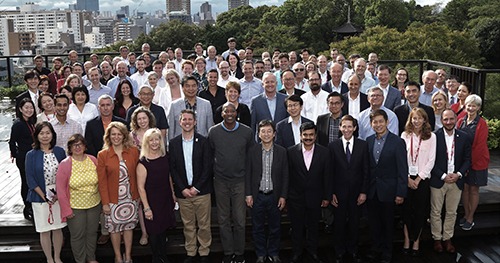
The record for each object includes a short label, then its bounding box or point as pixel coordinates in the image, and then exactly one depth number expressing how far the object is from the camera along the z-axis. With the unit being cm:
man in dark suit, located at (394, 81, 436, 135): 534
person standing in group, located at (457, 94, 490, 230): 513
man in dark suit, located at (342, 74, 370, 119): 545
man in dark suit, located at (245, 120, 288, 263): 465
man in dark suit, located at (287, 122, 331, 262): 465
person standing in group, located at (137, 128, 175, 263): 443
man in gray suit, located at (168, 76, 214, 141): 536
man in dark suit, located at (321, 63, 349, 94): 611
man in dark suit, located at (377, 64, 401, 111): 594
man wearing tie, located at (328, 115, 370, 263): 464
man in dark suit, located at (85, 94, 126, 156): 497
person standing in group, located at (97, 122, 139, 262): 443
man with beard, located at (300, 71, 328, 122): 559
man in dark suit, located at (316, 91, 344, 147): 510
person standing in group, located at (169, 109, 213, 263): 464
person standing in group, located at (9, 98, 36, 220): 513
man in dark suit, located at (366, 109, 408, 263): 462
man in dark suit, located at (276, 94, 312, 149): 497
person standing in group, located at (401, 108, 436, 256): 477
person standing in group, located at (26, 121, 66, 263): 448
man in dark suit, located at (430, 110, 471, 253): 490
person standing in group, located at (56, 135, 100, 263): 441
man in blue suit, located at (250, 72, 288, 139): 547
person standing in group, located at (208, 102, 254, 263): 465
